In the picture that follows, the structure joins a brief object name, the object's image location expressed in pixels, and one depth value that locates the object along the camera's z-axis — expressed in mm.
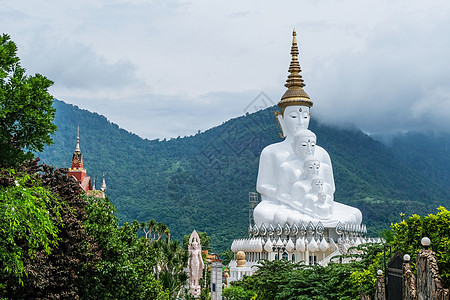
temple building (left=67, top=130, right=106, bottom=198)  46844
